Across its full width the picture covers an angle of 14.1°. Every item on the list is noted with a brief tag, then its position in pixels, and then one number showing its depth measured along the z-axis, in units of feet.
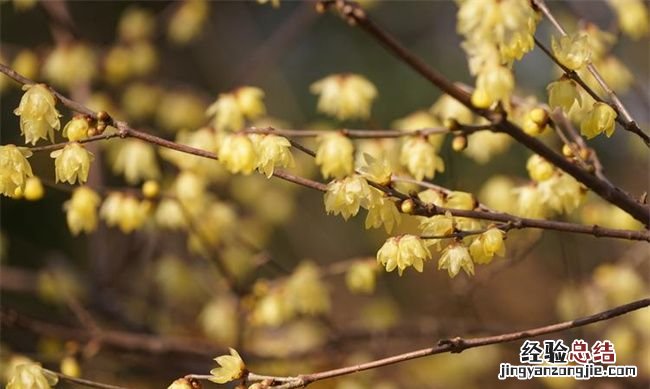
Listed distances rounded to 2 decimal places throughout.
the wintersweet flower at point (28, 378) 2.91
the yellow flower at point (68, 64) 3.72
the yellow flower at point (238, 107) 3.21
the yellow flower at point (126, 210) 3.27
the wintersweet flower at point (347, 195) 2.83
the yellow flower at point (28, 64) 3.72
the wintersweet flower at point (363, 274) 3.32
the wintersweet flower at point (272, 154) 2.89
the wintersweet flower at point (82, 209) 3.21
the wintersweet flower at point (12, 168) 2.85
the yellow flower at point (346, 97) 3.28
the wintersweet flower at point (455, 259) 2.84
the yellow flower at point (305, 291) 3.44
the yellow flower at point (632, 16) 3.46
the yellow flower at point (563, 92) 2.85
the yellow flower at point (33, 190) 3.13
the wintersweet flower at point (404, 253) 2.84
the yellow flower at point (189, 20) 3.98
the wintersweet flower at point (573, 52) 2.85
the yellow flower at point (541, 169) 3.05
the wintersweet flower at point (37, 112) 2.86
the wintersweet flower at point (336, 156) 3.05
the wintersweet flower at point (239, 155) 2.91
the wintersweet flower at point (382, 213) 2.86
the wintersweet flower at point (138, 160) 3.43
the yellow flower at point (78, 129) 2.88
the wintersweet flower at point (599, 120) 2.85
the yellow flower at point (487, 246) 2.85
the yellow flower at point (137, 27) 4.01
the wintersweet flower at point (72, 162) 2.86
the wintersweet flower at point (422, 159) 3.07
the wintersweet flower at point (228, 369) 2.85
